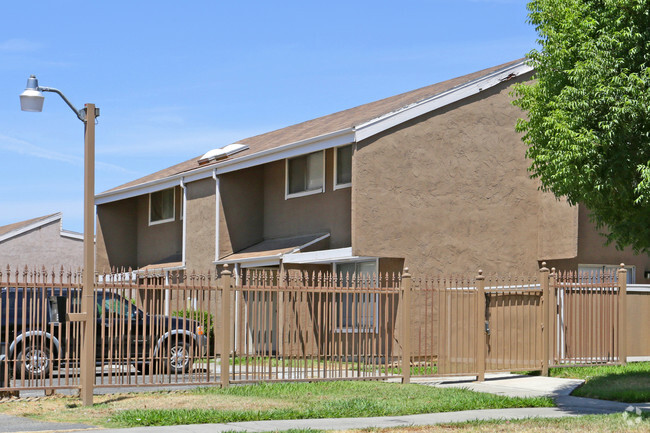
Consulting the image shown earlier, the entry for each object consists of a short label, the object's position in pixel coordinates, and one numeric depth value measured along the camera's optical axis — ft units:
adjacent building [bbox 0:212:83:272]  139.13
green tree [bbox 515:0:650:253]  45.11
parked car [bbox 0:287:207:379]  47.01
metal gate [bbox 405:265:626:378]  59.62
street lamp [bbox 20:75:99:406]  46.37
